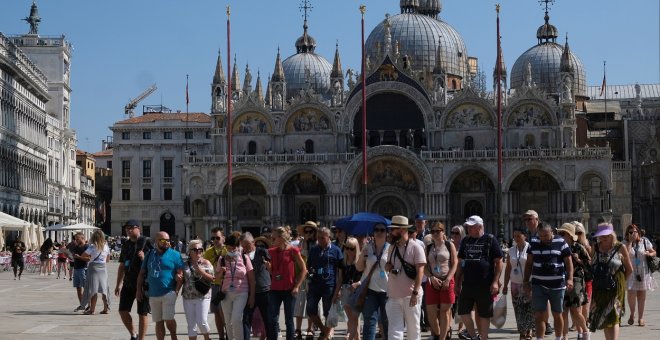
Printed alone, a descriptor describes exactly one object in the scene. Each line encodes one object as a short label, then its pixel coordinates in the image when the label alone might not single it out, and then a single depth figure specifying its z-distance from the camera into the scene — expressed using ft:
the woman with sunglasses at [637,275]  76.89
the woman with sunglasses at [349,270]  65.26
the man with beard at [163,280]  61.21
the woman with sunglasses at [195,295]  61.16
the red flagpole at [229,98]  210.79
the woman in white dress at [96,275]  87.20
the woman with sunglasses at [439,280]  60.39
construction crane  490.90
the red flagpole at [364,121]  196.54
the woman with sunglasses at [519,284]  66.03
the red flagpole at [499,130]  204.57
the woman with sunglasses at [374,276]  57.72
